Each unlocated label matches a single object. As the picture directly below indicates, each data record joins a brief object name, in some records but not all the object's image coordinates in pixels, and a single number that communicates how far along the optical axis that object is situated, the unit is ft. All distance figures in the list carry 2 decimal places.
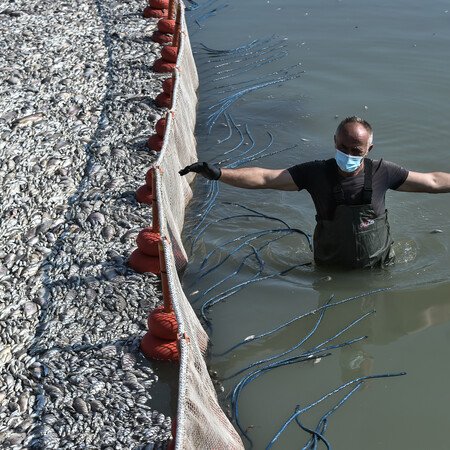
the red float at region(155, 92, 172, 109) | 31.45
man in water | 17.60
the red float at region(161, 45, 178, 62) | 34.51
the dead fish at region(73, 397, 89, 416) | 15.92
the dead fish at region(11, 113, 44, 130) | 29.49
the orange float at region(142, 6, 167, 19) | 41.81
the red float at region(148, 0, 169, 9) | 41.86
